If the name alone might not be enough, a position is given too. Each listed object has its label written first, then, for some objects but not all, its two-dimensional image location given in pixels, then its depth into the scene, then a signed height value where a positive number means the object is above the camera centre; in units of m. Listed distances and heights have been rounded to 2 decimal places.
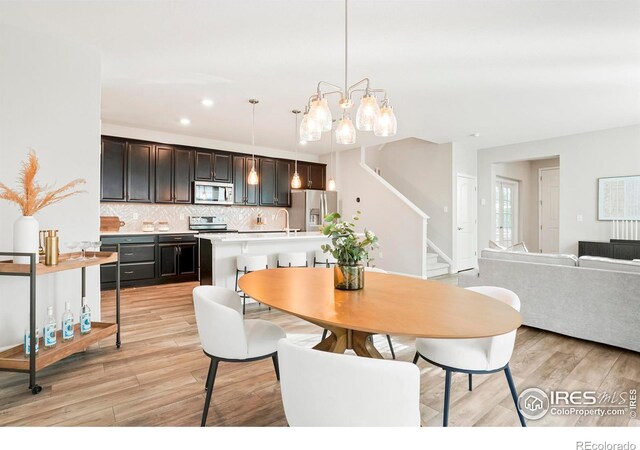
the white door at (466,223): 6.89 +0.07
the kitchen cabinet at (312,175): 7.38 +1.16
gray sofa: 2.79 -0.60
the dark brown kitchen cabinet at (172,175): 5.72 +0.89
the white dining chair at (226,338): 1.70 -0.60
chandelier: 2.06 +0.68
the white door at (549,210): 7.75 +0.38
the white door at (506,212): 7.76 +0.35
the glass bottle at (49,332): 2.43 -0.77
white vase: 2.33 -0.06
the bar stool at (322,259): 4.79 -0.47
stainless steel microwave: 6.06 +0.62
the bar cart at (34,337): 2.16 -0.87
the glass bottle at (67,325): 2.56 -0.76
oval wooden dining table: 1.25 -0.37
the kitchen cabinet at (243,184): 6.56 +0.83
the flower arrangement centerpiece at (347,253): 1.85 -0.15
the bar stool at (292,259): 4.34 -0.43
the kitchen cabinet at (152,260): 5.07 -0.54
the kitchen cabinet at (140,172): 5.43 +0.89
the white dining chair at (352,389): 1.01 -0.50
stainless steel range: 6.17 +0.04
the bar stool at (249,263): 4.05 -0.45
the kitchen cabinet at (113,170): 5.21 +0.88
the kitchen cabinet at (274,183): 6.88 +0.92
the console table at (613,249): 5.13 -0.36
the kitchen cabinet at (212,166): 6.13 +1.12
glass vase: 1.87 -0.28
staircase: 6.32 -0.78
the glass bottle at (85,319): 2.71 -0.76
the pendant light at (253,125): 4.27 +1.58
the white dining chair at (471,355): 1.63 -0.64
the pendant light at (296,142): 4.65 +1.58
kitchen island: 4.22 -0.31
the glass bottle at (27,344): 2.31 -0.82
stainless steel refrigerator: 6.86 +0.39
